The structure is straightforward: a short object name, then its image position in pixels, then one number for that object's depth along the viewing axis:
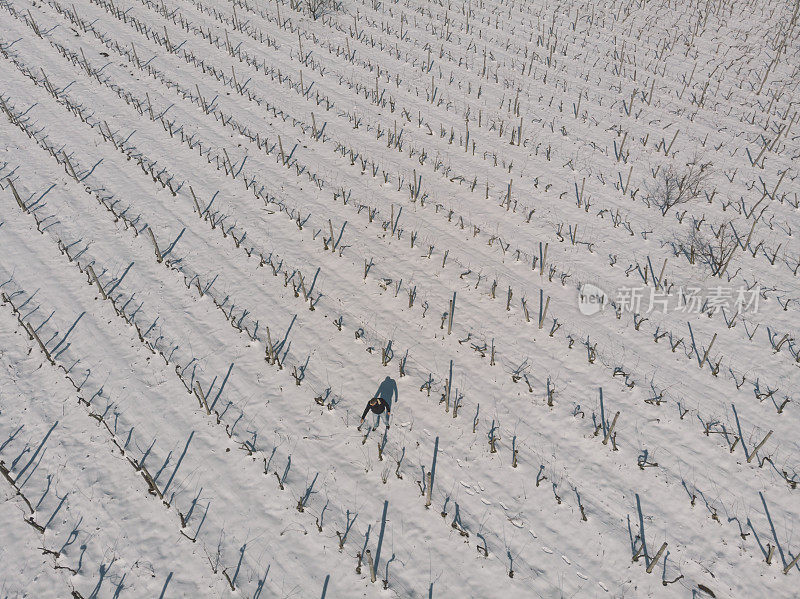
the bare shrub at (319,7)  18.26
